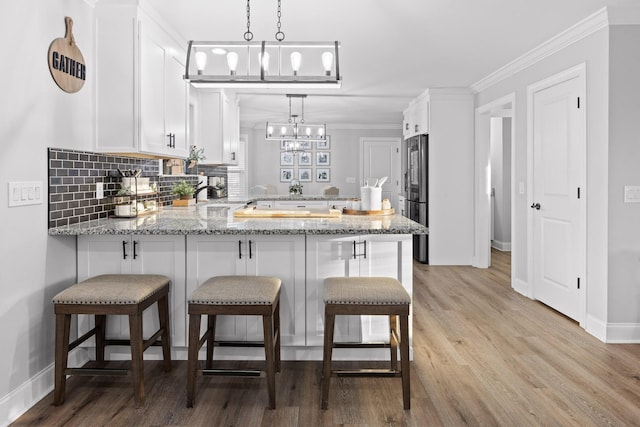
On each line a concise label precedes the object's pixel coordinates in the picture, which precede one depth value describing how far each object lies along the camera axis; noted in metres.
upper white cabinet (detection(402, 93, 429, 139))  6.42
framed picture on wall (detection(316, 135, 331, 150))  9.72
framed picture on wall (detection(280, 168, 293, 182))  9.82
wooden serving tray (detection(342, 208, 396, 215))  3.44
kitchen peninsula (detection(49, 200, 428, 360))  2.80
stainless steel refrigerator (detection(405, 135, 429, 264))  6.42
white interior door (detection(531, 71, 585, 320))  3.79
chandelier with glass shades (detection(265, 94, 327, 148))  6.43
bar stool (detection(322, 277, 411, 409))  2.29
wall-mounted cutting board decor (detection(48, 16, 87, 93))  2.57
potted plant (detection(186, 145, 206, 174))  4.96
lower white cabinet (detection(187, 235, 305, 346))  2.80
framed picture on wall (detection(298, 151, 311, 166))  9.77
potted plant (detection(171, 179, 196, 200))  4.65
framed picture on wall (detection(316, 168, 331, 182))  9.84
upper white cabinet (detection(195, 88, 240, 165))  5.36
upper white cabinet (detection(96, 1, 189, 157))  2.98
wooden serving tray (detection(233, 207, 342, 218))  3.37
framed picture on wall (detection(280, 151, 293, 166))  9.78
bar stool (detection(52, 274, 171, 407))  2.27
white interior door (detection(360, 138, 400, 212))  9.74
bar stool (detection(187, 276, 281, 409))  2.28
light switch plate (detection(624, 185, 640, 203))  3.38
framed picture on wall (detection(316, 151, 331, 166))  9.80
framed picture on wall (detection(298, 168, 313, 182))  9.81
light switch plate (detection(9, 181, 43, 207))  2.25
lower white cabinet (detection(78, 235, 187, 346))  2.79
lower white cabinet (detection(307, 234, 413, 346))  2.81
